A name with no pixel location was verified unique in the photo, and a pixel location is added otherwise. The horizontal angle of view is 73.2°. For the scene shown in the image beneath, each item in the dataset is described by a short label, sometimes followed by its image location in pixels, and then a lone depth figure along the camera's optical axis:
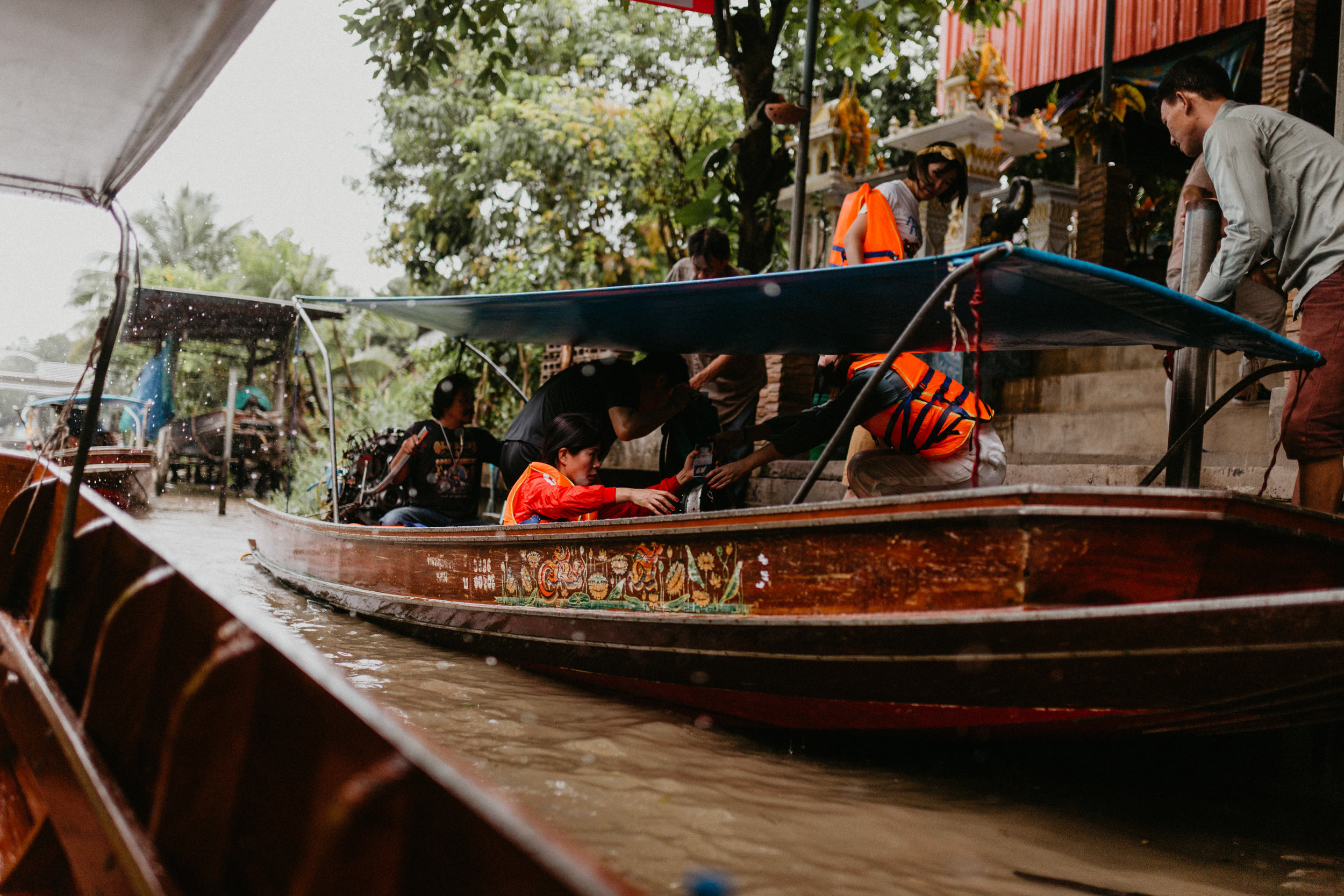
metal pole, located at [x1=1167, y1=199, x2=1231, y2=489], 3.57
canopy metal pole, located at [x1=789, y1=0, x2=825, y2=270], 6.77
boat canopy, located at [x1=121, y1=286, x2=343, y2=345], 12.70
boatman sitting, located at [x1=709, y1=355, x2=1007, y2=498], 3.47
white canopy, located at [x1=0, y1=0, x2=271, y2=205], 1.89
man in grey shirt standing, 3.09
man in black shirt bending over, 4.77
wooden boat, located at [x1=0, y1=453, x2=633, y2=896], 0.86
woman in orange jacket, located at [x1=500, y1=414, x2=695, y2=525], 4.09
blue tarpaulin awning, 2.83
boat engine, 6.20
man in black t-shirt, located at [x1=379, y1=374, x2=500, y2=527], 5.80
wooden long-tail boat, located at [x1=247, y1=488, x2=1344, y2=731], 2.34
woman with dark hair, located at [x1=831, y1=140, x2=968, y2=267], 3.74
